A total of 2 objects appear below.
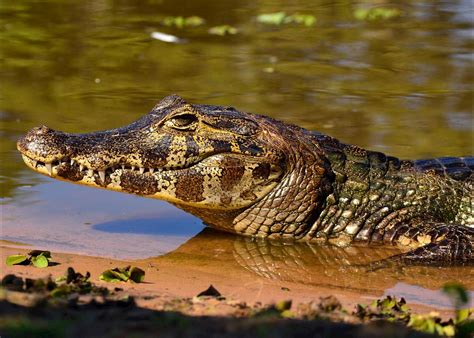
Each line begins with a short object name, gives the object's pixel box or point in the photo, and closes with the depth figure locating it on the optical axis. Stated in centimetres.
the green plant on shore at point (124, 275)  1164
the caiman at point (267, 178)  1426
